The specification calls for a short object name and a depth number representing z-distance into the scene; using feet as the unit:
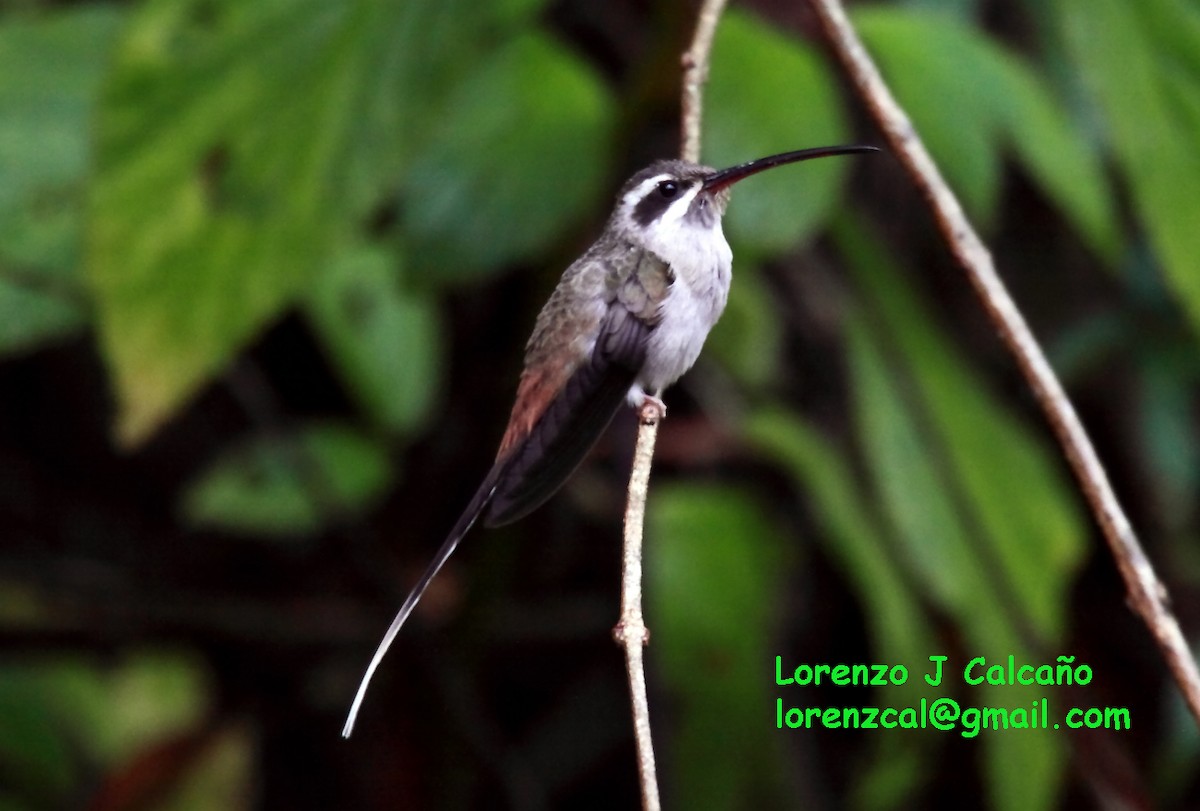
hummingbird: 9.23
